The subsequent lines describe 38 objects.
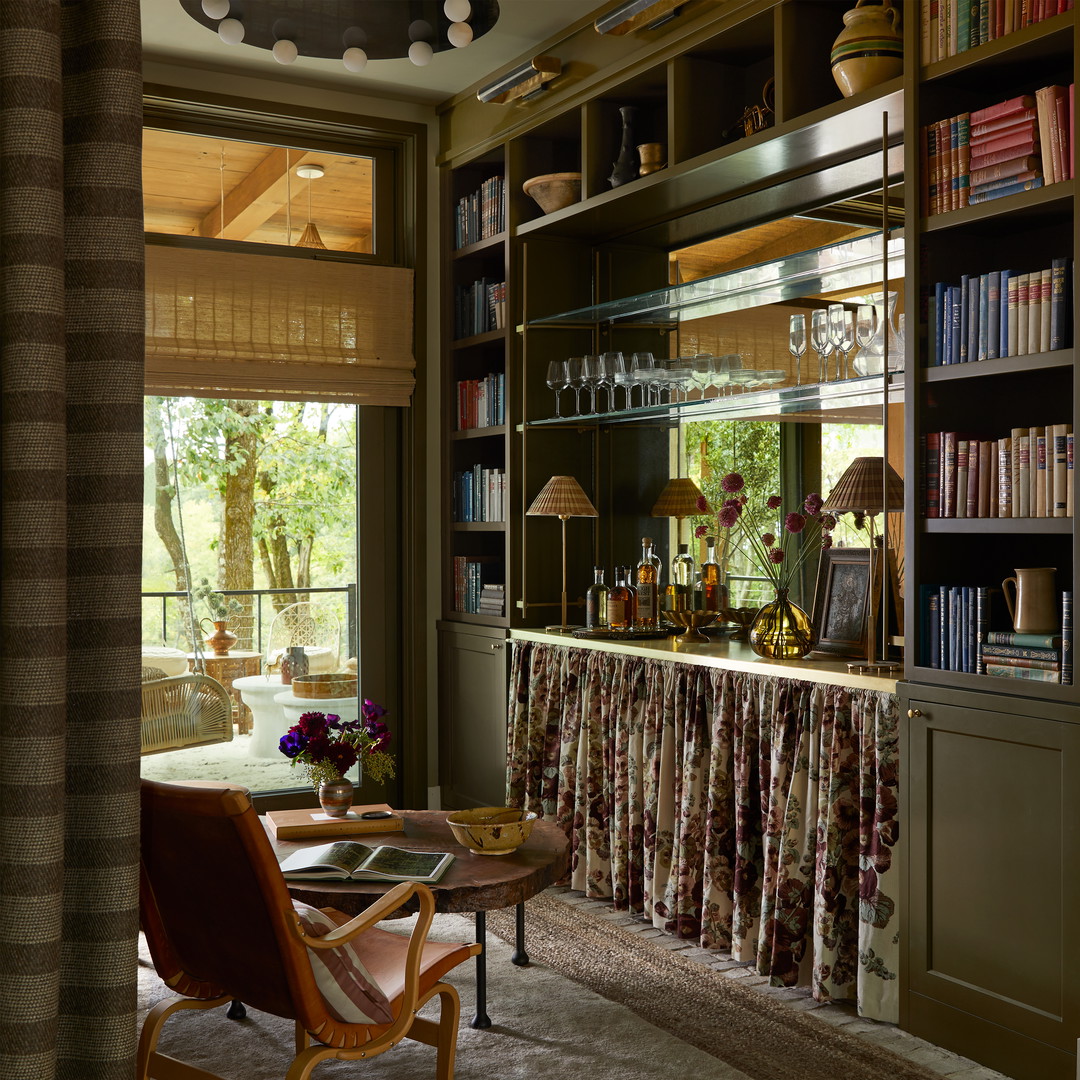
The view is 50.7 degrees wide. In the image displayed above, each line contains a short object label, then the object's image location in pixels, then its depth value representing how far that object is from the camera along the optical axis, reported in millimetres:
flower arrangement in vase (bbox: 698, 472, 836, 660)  3439
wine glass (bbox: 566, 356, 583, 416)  4258
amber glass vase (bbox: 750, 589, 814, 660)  3418
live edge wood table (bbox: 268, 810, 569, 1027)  2627
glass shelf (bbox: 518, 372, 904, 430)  3346
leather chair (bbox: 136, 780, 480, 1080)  2135
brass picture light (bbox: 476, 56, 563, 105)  4203
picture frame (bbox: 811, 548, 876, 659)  3367
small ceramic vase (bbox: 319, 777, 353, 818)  3287
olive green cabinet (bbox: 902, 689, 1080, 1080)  2521
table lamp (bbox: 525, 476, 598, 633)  4266
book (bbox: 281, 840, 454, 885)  2711
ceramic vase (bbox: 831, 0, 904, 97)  3059
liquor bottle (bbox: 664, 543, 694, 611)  4246
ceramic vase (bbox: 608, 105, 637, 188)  4090
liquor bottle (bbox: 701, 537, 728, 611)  4148
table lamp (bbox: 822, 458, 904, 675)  3178
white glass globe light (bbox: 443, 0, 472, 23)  2852
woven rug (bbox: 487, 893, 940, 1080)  2744
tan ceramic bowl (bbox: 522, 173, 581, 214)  4359
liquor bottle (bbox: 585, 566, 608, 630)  4328
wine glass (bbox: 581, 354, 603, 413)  4180
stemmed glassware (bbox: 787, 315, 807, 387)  3559
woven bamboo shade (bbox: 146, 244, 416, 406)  4668
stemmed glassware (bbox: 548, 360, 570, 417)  4312
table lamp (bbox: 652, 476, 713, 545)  4285
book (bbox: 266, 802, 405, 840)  3135
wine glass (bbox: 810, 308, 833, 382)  3365
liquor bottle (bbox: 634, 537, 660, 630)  4227
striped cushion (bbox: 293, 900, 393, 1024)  2238
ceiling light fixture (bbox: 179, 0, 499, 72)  2938
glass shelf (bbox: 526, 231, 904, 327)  3391
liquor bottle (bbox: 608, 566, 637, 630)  4211
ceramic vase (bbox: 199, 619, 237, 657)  4836
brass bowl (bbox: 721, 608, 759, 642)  4027
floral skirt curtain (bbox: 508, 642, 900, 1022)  2994
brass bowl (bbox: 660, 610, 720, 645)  3908
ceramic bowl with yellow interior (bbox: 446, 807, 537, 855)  2928
